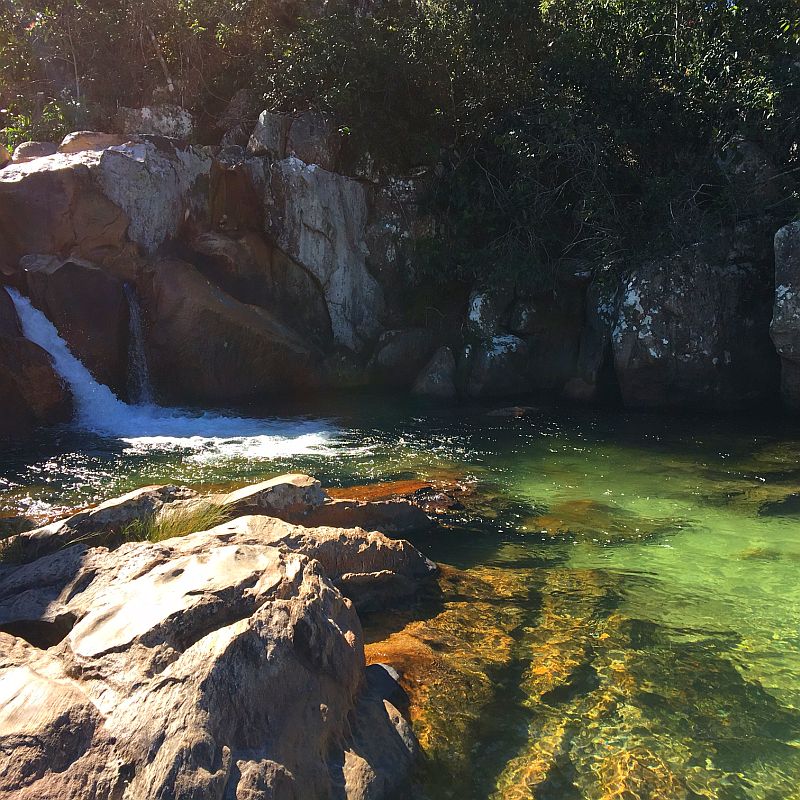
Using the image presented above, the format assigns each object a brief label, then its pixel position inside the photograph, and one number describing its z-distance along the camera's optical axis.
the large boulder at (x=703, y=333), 11.01
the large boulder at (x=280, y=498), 4.89
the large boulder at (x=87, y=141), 12.01
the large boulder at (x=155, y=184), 11.49
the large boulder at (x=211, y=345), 11.27
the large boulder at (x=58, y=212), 10.73
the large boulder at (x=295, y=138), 13.45
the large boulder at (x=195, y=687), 2.15
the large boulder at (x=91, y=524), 4.02
